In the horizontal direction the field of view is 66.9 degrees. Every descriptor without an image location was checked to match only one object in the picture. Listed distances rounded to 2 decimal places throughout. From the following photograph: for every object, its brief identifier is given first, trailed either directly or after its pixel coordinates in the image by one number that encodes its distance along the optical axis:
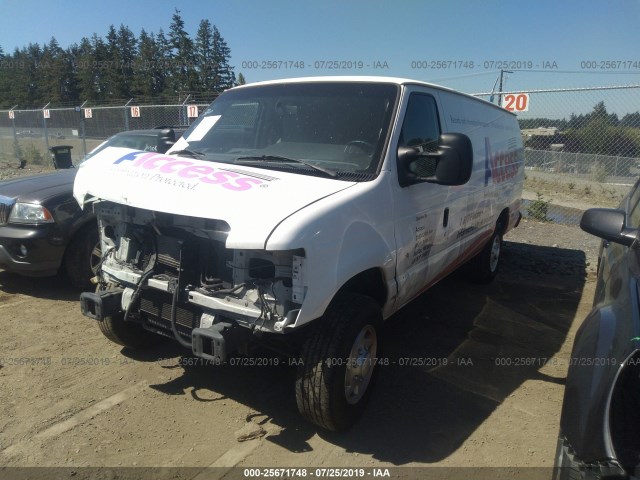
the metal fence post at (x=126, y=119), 15.36
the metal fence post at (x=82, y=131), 16.32
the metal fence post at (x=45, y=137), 18.65
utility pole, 10.26
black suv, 4.77
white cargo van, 2.61
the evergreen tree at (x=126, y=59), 48.28
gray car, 1.66
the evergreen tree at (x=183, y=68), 40.09
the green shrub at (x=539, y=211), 9.98
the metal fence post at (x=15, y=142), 21.03
